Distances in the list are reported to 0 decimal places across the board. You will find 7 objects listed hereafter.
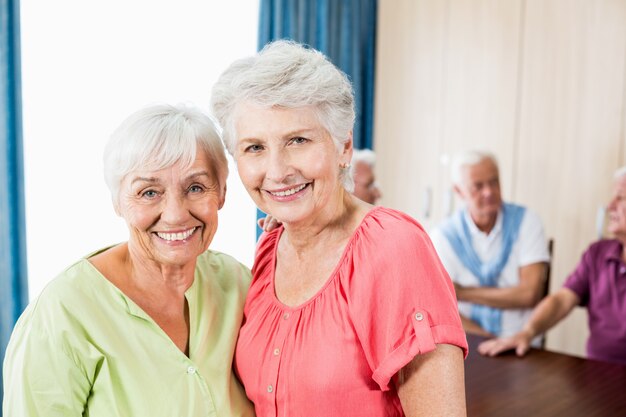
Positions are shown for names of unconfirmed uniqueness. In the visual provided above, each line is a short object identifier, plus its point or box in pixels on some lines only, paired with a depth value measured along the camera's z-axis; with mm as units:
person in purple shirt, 2549
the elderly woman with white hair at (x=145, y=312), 1160
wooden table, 1690
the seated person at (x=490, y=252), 2789
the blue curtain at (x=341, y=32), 3729
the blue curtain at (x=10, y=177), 2494
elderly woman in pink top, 1158
